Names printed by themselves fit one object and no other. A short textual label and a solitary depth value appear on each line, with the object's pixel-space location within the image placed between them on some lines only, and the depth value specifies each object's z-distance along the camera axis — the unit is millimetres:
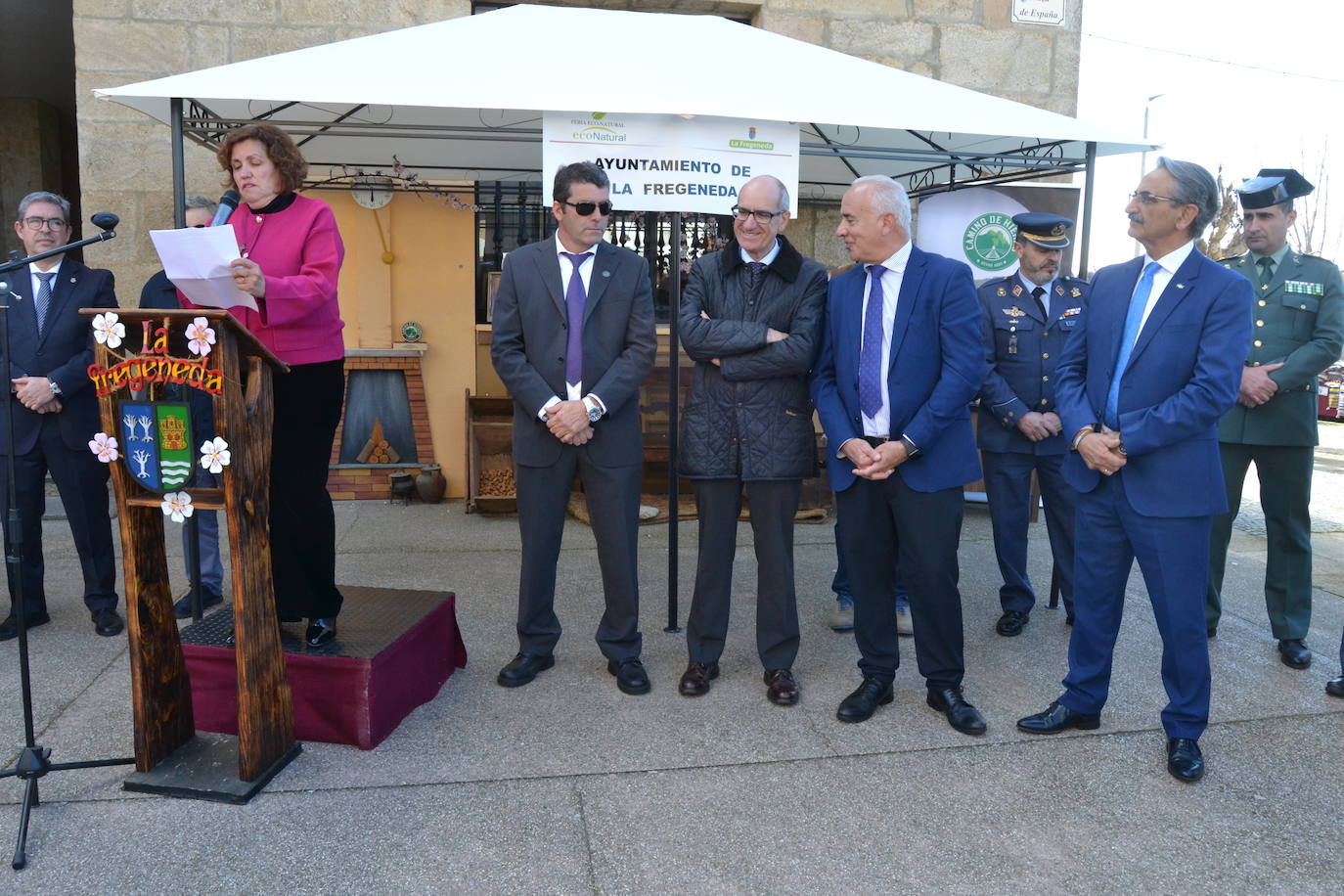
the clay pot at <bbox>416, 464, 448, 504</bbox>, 7500
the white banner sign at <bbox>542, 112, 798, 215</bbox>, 4195
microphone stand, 2740
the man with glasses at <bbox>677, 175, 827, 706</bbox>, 3650
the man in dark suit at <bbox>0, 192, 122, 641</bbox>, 4340
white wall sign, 7934
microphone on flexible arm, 3092
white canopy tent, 4043
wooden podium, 2746
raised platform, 3283
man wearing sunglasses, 3705
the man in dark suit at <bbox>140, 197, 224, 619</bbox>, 4122
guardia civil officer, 4246
